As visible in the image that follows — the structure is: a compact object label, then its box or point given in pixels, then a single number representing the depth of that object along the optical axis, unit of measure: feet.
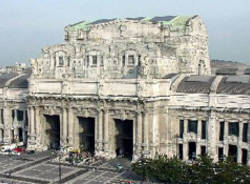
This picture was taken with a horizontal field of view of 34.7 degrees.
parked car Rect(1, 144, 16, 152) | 265.58
